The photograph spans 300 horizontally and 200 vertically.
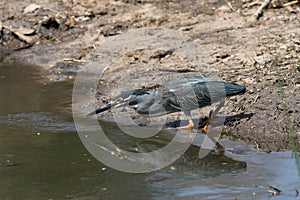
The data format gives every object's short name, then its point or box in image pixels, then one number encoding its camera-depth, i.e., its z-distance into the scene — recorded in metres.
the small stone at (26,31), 11.77
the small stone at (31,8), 12.22
